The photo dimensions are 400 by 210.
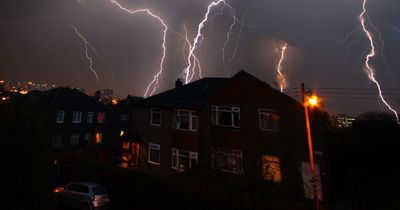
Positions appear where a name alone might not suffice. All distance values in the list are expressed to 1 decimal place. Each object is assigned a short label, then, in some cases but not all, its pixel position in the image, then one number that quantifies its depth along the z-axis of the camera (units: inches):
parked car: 511.8
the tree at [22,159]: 287.7
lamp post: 432.8
